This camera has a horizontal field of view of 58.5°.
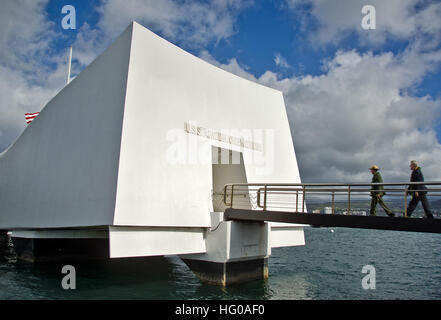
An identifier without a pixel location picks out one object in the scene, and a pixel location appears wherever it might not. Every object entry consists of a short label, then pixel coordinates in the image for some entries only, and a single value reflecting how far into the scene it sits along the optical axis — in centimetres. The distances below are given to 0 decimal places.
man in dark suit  933
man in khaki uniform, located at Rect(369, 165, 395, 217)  1030
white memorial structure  1190
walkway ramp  934
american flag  2729
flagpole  2575
